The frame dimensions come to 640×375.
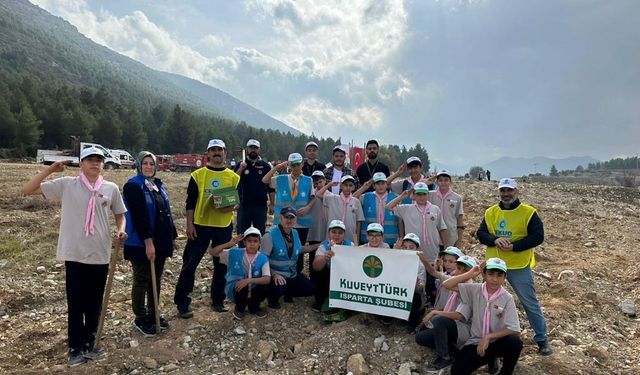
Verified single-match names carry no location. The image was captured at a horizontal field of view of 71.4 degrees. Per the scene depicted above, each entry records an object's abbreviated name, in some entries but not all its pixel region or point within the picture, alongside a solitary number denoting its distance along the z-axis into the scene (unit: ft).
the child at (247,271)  21.79
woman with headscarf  19.04
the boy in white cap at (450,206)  24.20
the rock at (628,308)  26.81
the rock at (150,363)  17.84
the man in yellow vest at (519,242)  19.16
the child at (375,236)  21.63
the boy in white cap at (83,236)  16.89
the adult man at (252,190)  25.55
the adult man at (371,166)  27.66
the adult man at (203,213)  21.75
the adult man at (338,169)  27.27
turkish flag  33.25
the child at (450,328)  17.97
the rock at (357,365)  18.02
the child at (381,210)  24.90
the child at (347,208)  24.86
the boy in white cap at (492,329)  16.67
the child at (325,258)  22.70
